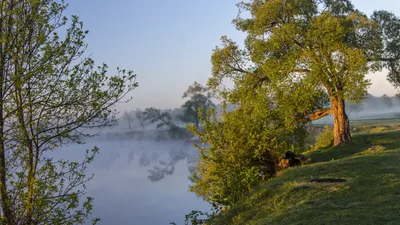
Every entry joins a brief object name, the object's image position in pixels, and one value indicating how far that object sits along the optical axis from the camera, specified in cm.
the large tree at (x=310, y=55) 2564
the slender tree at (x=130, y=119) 19228
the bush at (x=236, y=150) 2066
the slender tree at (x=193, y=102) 11044
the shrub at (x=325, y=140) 3064
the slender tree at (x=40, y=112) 1041
